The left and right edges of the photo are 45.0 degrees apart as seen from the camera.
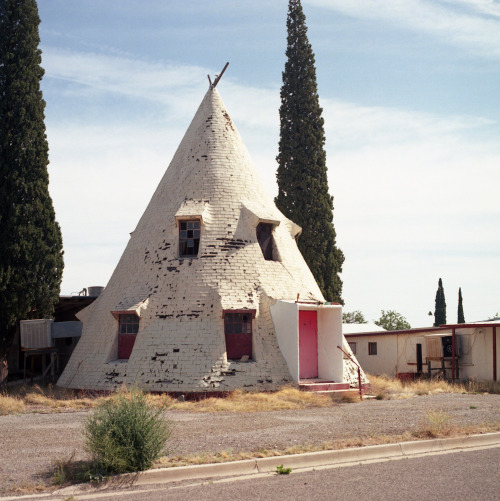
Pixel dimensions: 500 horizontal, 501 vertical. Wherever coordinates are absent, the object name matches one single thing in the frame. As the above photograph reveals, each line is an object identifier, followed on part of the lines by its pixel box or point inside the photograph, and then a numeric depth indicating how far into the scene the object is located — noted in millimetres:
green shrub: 8162
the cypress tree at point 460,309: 53378
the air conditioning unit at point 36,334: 21078
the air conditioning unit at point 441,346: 26181
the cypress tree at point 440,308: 48938
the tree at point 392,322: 64562
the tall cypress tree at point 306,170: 29828
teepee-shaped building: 17828
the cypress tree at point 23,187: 21672
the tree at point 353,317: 70131
